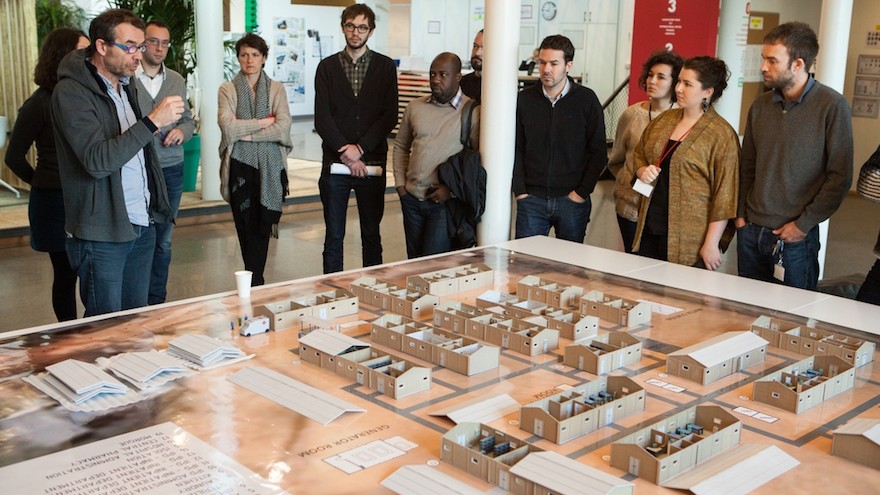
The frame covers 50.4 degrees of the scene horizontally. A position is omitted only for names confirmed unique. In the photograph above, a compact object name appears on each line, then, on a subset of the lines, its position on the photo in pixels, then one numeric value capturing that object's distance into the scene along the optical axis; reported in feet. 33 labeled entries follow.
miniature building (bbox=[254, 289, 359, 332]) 9.34
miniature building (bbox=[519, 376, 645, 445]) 6.87
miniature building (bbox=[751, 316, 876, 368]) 8.61
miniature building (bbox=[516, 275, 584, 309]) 10.23
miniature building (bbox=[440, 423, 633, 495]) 5.85
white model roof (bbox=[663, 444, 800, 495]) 6.16
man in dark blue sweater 14.66
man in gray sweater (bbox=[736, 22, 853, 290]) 11.87
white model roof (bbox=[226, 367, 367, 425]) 7.24
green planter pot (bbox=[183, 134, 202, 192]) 29.19
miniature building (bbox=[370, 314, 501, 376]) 8.21
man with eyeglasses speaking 10.55
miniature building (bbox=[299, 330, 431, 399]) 7.66
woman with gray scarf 16.57
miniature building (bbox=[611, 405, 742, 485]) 6.30
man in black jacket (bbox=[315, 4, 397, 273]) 16.42
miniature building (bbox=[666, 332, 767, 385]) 8.16
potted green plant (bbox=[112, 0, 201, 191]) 28.96
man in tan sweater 14.69
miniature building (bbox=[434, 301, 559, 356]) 8.78
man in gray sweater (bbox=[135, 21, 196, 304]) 15.29
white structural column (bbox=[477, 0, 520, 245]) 14.47
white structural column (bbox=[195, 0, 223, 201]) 27.53
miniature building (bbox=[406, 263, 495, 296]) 10.71
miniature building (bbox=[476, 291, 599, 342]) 9.22
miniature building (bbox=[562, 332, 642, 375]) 8.29
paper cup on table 10.17
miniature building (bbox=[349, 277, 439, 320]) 9.83
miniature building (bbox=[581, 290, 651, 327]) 9.70
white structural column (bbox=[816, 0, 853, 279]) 18.12
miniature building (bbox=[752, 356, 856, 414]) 7.54
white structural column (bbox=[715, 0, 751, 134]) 26.91
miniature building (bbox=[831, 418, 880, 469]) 6.54
